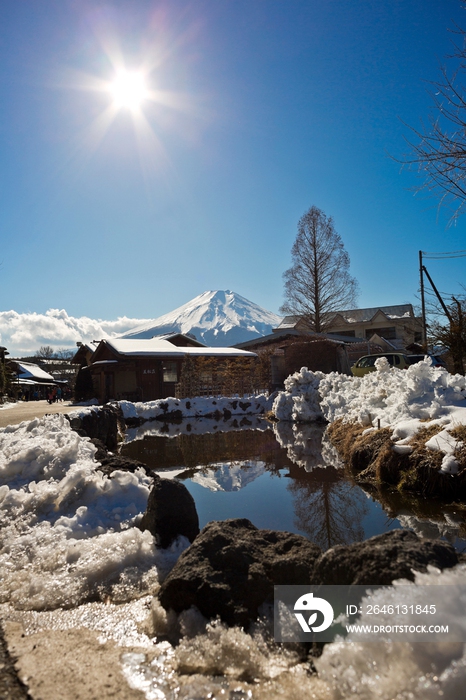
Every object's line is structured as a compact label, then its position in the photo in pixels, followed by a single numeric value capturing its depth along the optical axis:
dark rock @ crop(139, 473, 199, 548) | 3.91
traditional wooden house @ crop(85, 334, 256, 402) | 25.05
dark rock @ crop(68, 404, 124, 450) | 10.78
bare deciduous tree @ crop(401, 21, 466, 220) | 4.59
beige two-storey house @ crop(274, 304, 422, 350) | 42.91
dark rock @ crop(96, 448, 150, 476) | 5.45
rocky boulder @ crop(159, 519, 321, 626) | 2.58
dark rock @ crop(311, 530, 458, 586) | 2.17
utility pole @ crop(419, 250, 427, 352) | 24.86
